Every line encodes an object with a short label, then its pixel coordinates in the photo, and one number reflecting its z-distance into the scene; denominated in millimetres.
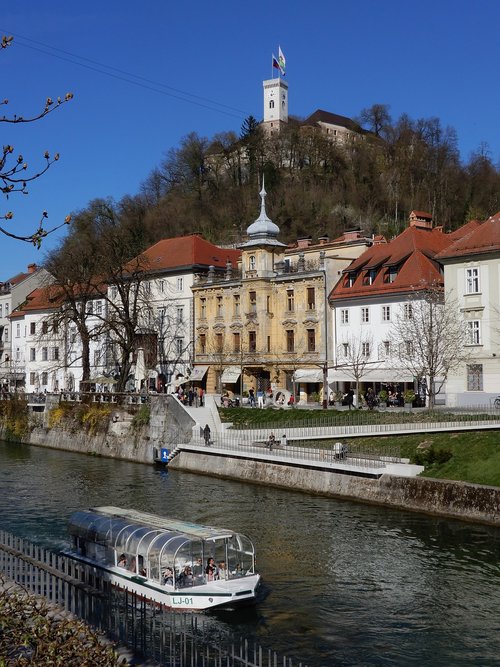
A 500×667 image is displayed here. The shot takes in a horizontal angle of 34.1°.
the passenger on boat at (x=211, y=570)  20906
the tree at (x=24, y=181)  9023
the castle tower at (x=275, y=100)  162375
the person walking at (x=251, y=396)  57294
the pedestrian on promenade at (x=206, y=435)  44722
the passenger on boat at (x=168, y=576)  20561
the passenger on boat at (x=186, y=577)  20516
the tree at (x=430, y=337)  47844
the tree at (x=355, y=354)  56619
